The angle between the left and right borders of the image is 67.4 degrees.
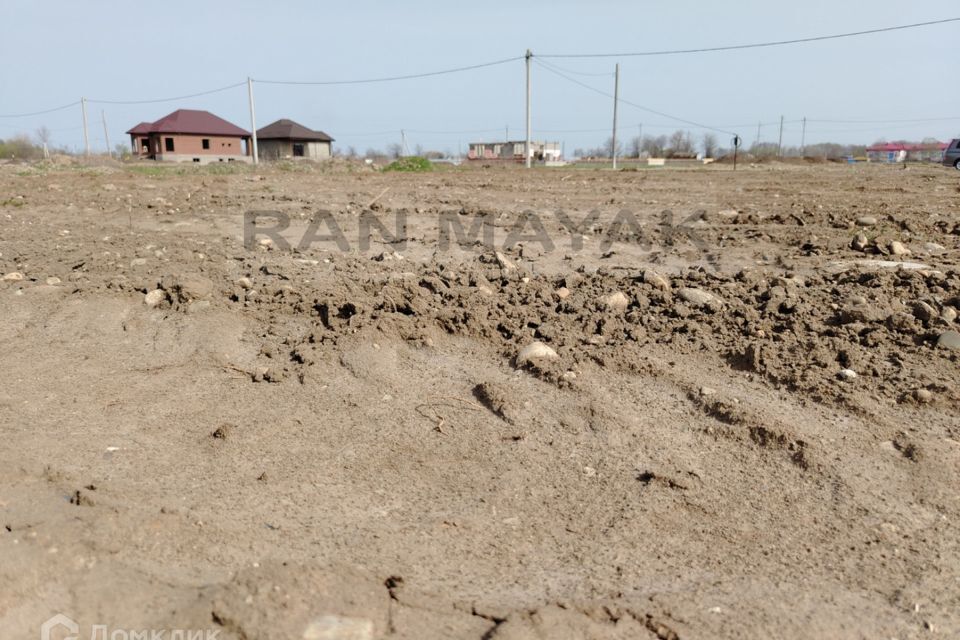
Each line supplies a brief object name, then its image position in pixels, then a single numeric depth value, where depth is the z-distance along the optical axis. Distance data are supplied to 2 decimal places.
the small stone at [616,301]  4.09
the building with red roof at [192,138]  44.66
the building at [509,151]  41.47
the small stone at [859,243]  5.52
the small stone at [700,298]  4.05
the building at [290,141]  49.28
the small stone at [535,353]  3.47
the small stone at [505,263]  5.12
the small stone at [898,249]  5.32
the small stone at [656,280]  4.41
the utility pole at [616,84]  30.98
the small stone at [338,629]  1.70
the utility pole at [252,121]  29.71
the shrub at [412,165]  20.73
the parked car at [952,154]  22.83
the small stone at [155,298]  4.44
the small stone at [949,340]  3.30
